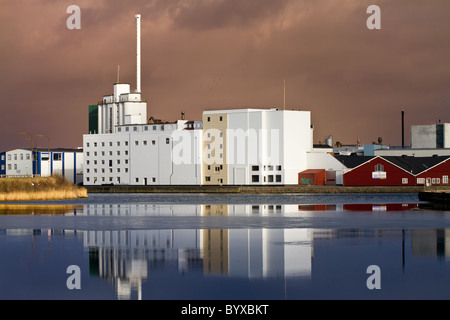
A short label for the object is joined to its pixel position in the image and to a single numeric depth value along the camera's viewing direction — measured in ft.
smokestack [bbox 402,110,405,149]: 486.38
